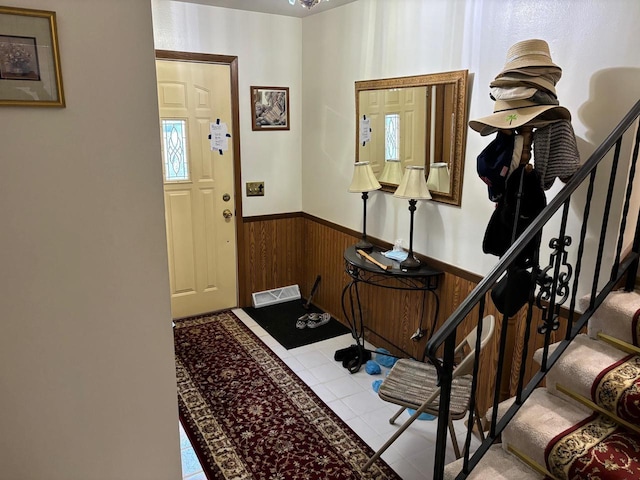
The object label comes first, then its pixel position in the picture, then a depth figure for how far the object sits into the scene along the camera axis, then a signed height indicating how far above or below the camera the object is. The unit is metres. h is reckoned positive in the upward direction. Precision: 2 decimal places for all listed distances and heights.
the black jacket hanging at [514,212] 2.00 -0.31
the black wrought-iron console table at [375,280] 2.92 -0.93
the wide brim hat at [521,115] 1.89 +0.10
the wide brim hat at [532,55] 1.90 +0.33
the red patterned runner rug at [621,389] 1.56 -0.82
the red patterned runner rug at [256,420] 2.35 -1.58
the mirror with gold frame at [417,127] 2.71 +0.07
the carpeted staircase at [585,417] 1.53 -0.97
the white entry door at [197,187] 3.77 -0.40
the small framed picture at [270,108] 4.06 +0.25
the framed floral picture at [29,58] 1.36 +0.22
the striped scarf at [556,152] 1.91 -0.05
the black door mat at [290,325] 3.74 -1.54
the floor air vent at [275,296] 4.37 -1.45
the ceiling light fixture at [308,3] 2.39 +0.67
